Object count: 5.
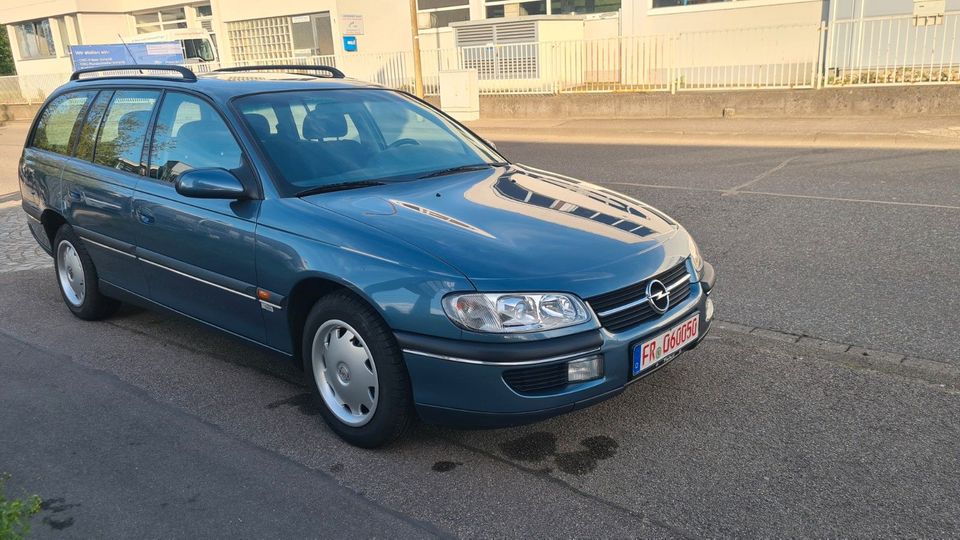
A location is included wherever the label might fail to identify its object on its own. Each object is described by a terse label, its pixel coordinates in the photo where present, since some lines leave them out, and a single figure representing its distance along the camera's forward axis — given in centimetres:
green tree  4544
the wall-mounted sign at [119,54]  2020
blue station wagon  312
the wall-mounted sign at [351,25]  2073
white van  2744
